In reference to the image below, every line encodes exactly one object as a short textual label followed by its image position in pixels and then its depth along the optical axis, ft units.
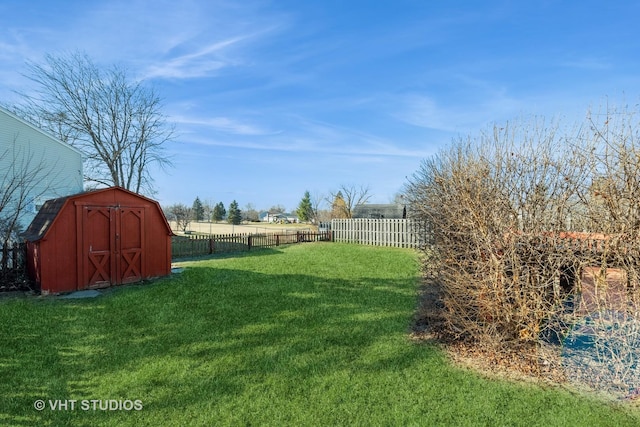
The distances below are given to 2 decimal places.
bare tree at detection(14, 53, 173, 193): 63.00
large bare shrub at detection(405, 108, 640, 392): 9.84
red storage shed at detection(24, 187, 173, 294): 24.26
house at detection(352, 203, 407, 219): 87.35
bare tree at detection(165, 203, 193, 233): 113.46
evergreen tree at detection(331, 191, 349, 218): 137.82
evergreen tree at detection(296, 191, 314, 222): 196.54
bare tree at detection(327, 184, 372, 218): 138.62
